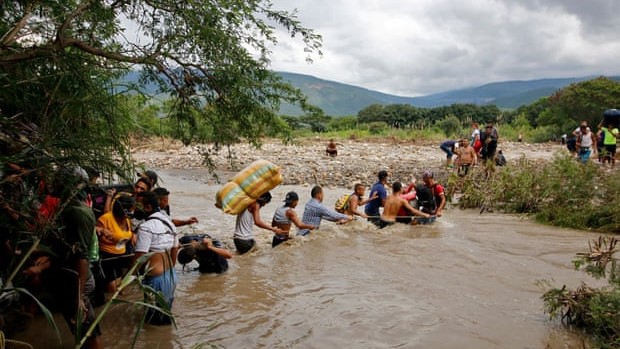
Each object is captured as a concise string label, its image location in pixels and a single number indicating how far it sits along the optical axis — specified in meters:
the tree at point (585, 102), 37.56
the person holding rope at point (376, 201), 10.77
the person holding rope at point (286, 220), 8.93
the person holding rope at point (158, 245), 5.30
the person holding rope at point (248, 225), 8.36
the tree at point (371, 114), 64.50
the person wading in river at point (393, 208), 10.57
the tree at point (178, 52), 4.85
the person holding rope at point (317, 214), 9.41
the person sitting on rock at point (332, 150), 23.95
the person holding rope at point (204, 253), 7.34
